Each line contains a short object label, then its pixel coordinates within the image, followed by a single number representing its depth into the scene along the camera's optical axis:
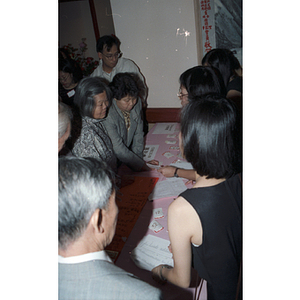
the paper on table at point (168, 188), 0.98
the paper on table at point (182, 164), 1.21
